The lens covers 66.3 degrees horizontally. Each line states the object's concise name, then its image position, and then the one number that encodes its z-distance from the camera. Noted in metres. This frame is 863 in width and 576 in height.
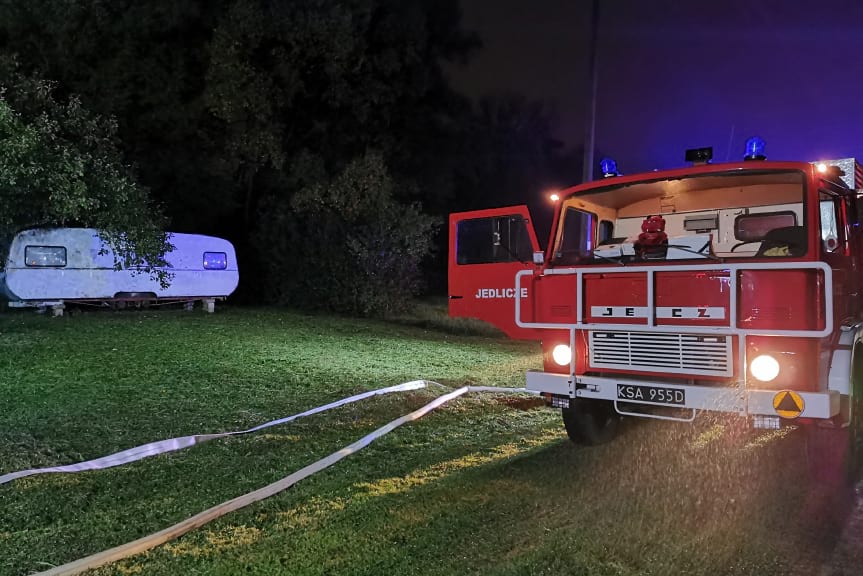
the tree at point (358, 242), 18.41
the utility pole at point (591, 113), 12.30
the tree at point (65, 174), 9.95
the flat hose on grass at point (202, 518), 3.39
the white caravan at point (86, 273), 14.23
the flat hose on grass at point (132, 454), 4.91
